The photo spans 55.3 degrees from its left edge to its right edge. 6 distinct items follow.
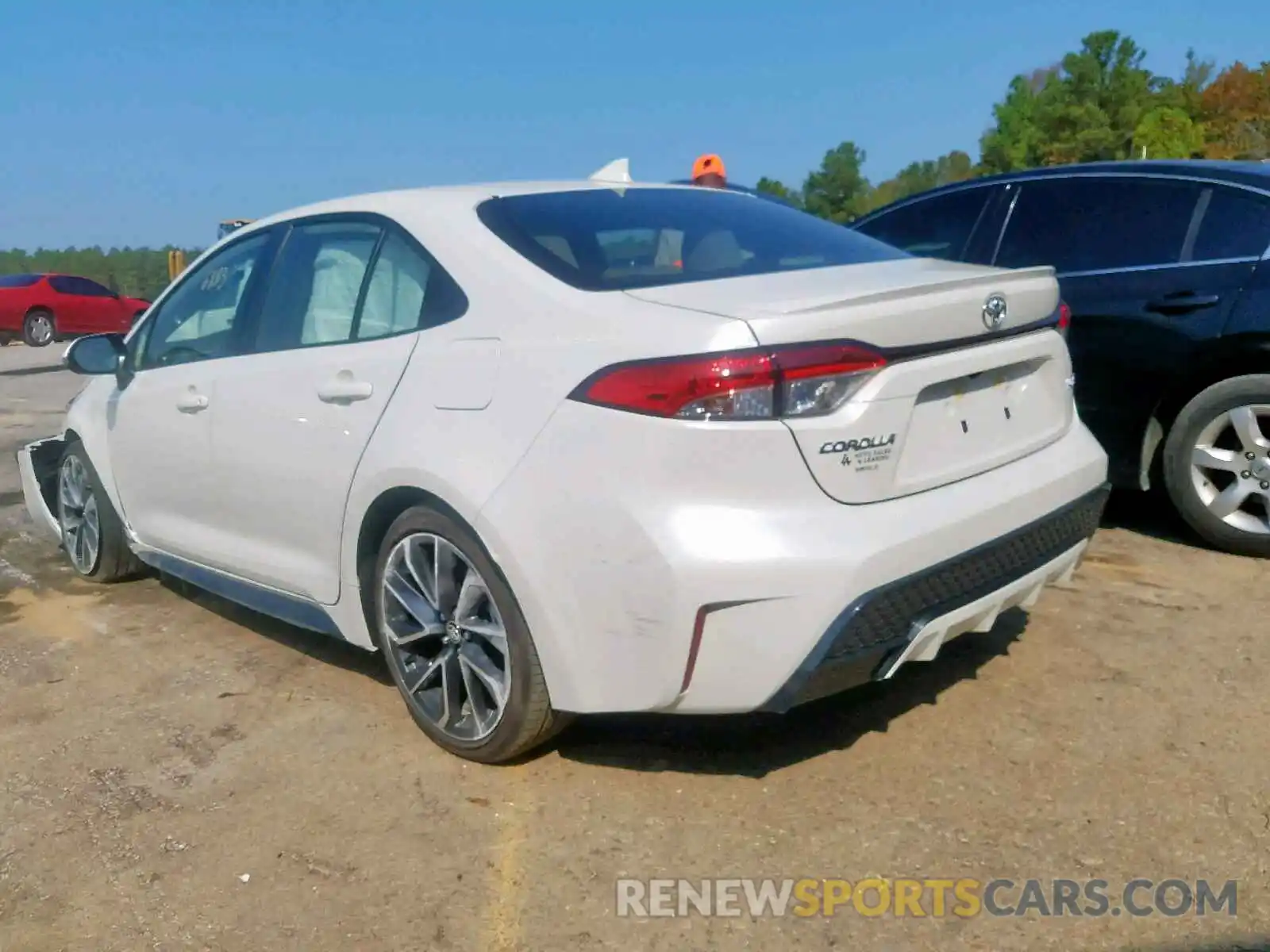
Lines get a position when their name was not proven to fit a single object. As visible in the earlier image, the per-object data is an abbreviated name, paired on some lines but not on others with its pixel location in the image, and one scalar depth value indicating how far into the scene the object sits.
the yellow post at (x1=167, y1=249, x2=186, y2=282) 21.56
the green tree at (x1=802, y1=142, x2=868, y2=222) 89.69
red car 24.00
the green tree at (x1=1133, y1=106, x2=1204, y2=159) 53.81
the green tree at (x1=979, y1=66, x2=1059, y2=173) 68.88
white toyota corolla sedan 2.68
